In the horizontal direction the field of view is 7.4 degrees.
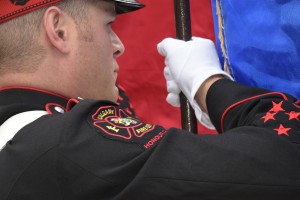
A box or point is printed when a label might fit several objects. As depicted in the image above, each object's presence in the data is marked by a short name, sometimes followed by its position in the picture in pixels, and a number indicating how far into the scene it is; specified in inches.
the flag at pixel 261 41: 149.8
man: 141.6
